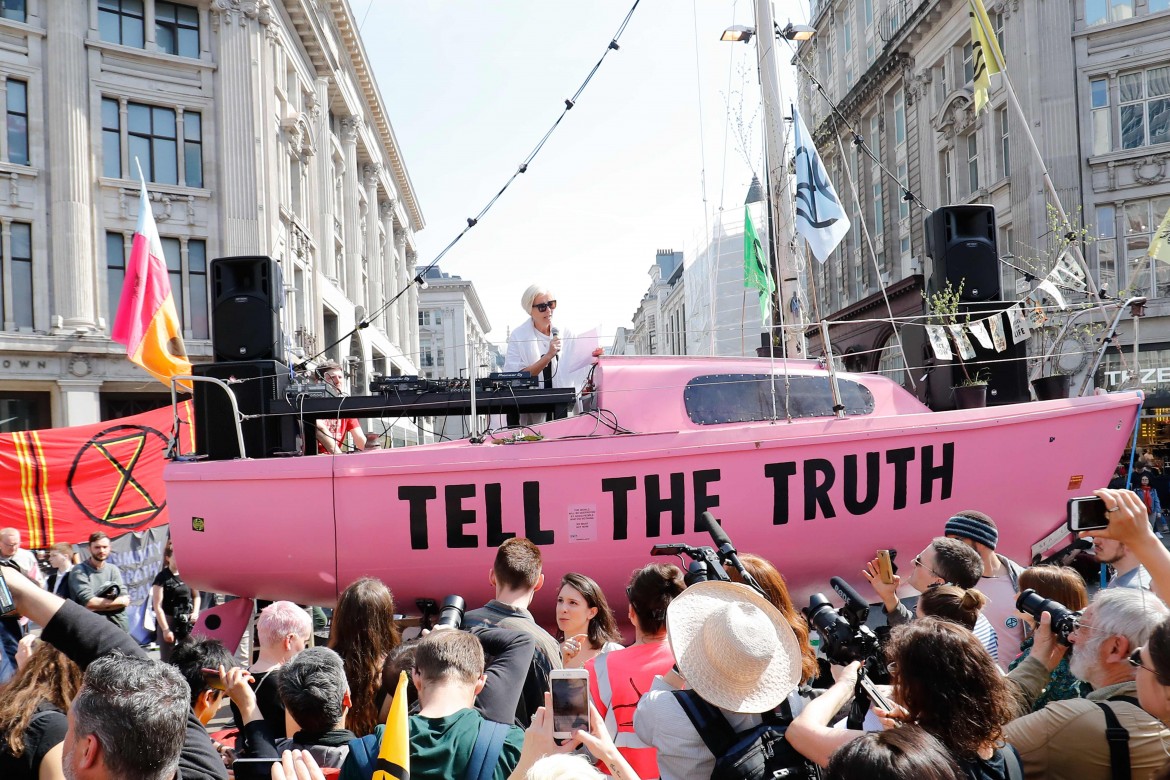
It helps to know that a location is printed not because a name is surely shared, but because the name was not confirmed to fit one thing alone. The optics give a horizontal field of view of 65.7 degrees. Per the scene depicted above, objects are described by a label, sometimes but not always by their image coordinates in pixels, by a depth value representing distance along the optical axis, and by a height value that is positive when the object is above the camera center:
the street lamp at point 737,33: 12.51 +4.84
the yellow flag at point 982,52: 10.71 +3.97
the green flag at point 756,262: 15.59 +2.13
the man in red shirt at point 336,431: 9.57 -0.40
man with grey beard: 2.63 -1.04
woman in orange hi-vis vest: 3.33 -1.08
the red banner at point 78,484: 10.48 -0.93
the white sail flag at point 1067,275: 8.68 +0.94
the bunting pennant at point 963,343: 8.45 +0.31
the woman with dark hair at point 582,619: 4.60 -1.19
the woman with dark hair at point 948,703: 2.54 -0.93
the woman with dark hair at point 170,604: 8.54 -1.93
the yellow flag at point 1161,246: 8.44 +1.16
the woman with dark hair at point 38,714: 2.67 -0.94
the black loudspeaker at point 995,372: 8.98 +0.02
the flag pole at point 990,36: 10.56 +4.08
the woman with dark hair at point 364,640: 3.85 -1.11
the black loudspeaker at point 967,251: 9.10 +1.27
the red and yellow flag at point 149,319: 8.63 +0.81
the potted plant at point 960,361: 8.28 +0.14
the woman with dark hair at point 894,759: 2.01 -0.86
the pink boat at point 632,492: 7.50 -0.89
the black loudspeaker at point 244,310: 8.58 +0.85
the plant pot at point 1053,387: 8.52 -0.14
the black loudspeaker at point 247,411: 8.20 -0.10
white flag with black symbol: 10.72 +2.11
